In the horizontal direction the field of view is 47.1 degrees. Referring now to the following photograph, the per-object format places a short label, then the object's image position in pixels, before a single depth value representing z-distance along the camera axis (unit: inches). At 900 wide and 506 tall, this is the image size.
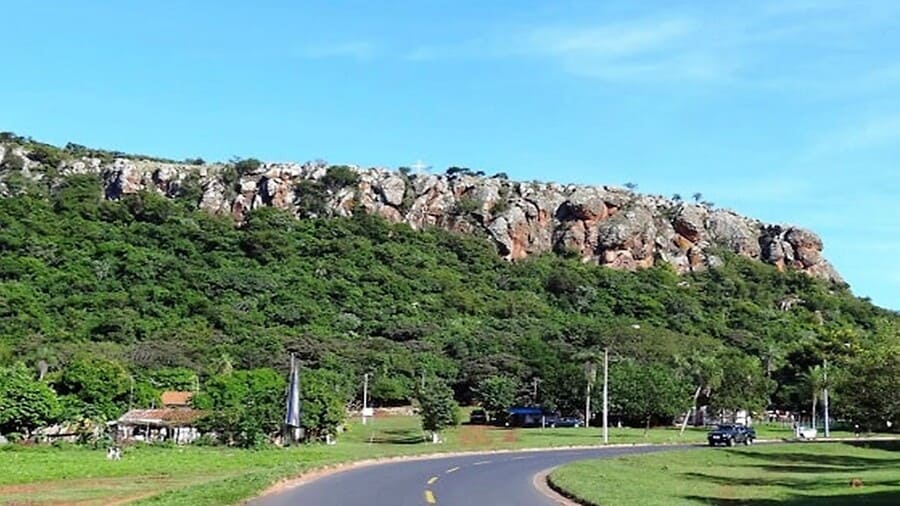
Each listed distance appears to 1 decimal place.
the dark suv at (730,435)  2236.7
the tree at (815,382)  3222.7
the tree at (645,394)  3186.5
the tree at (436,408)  2386.8
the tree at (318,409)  2255.2
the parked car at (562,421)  3319.6
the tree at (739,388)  3400.6
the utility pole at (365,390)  3299.7
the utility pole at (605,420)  2385.6
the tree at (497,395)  3309.5
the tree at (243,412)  2094.0
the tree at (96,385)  2596.0
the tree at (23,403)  2214.1
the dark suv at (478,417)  3336.6
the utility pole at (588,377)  3215.3
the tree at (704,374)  3351.4
